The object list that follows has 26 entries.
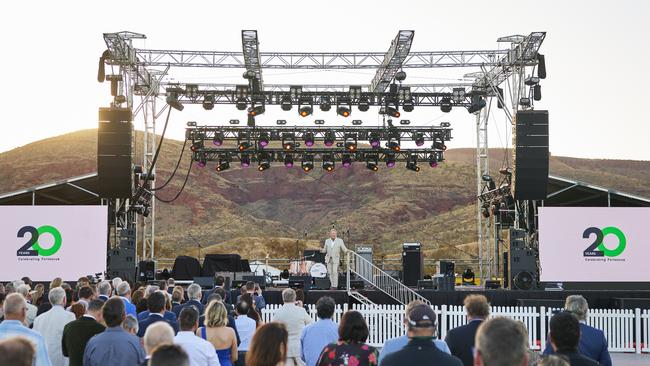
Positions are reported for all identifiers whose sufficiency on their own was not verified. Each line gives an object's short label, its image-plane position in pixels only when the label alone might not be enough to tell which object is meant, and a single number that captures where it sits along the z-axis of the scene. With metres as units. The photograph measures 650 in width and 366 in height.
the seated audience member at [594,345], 6.87
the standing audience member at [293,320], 8.90
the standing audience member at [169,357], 3.73
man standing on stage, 21.38
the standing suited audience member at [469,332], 6.36
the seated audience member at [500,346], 3.64
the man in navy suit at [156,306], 8.08
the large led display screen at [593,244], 23.25
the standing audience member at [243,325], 9.26
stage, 20.42
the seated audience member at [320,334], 7.83
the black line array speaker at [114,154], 22.61
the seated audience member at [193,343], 6.46
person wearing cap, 4.98
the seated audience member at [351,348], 5.89
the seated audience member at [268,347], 5.02
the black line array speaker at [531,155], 22.62
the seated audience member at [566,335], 5.62
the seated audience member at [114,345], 6.62
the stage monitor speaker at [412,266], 27.05
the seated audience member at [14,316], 6.70
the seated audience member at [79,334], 7.54
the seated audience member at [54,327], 8.35
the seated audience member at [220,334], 7.22
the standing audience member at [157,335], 5.30
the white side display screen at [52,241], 23.16
